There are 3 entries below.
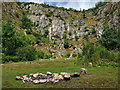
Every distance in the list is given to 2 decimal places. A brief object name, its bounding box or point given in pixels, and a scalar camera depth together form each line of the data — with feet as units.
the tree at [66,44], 162.75
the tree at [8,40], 91.30
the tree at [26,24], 169.94
